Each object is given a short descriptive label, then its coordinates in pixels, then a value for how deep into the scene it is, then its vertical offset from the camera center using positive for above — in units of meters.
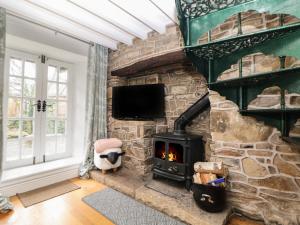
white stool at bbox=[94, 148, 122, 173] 2.74 -0.79
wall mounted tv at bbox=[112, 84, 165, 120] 2.88 +0.25
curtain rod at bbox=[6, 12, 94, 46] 2.11 +1.29
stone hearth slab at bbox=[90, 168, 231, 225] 1.67 -0.99
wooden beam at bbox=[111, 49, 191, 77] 2.24 +0.80
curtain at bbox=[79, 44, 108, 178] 3.02 +0.25
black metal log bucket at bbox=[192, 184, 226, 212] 1.69 -0.85
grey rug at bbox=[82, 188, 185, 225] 1.75 -1.11
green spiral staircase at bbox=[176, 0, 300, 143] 1.13 +0.52
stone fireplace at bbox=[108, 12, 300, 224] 1.57 -0.34
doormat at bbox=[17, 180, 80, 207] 2.12 -1.09
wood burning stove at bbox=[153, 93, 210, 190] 2.16 -0.48
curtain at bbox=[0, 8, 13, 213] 2.04 +0.77
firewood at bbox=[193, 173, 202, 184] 1.82 -0.70
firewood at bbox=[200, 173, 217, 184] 1.79 -0.67
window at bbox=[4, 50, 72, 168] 2.74 +0.11
